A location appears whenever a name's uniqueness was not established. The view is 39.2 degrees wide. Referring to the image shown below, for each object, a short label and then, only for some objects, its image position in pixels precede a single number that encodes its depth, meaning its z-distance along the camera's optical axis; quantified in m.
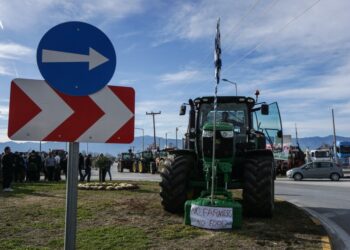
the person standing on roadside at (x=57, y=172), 26.41
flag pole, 10.09
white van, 54.03
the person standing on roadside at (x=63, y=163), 28.39
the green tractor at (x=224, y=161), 10.44
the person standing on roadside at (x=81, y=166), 26.23
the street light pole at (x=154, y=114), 92.14
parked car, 35.47
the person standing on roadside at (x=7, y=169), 17.84
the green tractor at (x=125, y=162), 53.08
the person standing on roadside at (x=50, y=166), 26.20
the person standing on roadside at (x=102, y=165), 25.25
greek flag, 10.21
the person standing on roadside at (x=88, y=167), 26.14
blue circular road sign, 4.03
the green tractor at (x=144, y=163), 48.81
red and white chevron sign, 4.08
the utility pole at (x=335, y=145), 53.99
